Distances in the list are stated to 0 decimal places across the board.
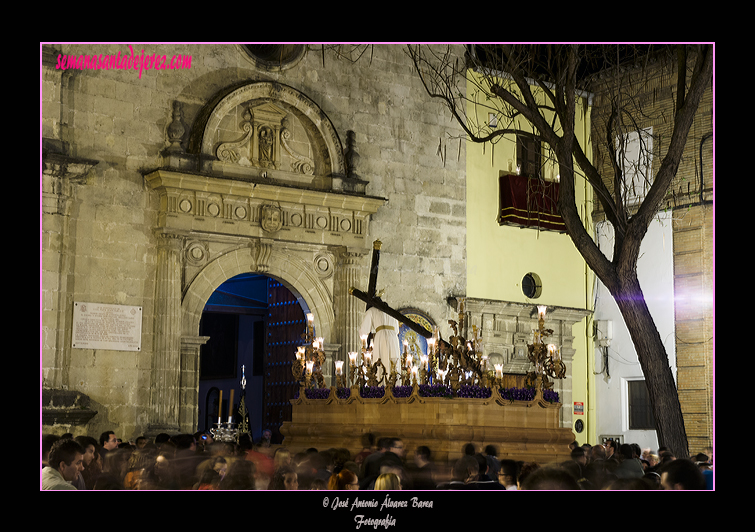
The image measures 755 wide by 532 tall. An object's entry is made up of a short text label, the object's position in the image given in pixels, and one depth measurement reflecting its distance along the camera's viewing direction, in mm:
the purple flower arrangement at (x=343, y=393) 12641
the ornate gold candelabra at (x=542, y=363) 11008
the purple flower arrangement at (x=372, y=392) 12070
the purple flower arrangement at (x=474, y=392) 10891
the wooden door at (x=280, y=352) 18188
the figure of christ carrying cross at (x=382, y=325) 13094
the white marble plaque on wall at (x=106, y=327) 15156
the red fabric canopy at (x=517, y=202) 20359
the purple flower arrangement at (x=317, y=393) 12951
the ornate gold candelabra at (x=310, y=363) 13039
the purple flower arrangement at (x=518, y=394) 11125
